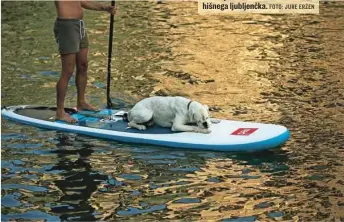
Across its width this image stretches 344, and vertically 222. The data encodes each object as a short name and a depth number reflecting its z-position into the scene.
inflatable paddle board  19.61
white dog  20.20
